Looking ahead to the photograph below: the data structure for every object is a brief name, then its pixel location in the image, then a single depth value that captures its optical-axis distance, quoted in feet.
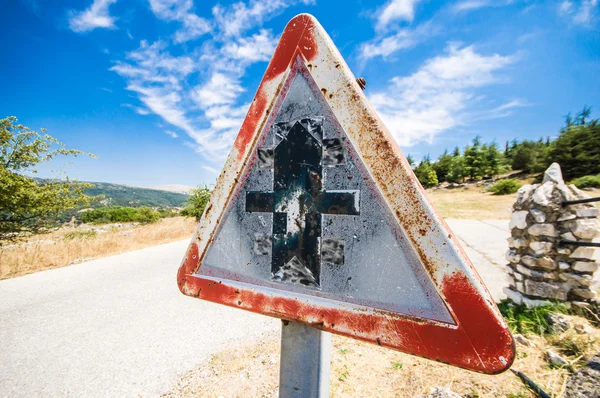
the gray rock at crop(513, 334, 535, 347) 8.31
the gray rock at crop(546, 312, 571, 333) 8.59
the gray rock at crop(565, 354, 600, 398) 5.12
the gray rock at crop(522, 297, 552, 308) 10.07
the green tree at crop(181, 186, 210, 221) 52.30
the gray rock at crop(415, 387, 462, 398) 5.54
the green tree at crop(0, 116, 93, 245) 22.85
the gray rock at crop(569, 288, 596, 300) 9.55
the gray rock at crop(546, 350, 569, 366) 7.10
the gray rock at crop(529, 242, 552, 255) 10.00
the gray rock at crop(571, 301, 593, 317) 9.54
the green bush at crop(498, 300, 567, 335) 9.13
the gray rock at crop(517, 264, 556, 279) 10.09
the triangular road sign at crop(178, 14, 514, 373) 2.03
